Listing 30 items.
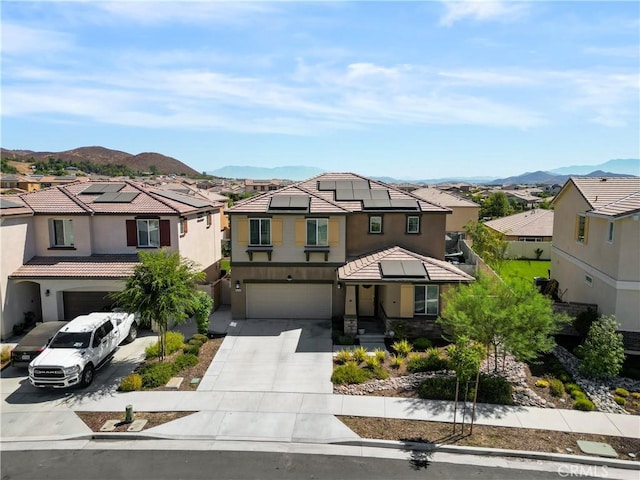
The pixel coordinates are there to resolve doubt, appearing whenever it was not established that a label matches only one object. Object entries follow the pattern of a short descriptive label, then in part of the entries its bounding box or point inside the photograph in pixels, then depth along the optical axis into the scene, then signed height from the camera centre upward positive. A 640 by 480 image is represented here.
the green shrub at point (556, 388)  14.23 -6.31
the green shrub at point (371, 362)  15.92 -6.12
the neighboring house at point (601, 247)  16.97 -2.31
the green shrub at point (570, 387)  14.37 -6.37
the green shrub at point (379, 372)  15.33 -6.29
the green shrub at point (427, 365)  15.77 -6.13
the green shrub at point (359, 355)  16.62 -6.09
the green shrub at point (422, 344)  17.86 -6.09
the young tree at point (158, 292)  16.22 -3.64
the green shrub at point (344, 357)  16.66 -6.17
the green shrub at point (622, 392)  14.23 -6.44
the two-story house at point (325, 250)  20.62 -2.70
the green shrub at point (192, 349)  17.48 -6.22
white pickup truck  14.23 -5.46
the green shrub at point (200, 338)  18.65 -6.12
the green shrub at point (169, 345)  17.11 -6.08
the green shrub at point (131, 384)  14.65 -6.36
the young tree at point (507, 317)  13.73 -3.90
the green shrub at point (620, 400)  13.80 -6.50
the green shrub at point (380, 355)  16.55 -6.10
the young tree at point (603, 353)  15.12 -5.50
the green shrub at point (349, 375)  15.04 -6.26
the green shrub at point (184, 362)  16.14 -6.27
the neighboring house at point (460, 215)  40.81 -1.89
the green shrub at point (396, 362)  16.22 -6.21
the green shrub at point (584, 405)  13.38 -6.44
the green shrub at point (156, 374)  14.98 -6.28
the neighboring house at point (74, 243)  19.84 -2.36
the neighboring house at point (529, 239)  37.78 -3.83
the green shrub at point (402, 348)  17.19 -6.04
